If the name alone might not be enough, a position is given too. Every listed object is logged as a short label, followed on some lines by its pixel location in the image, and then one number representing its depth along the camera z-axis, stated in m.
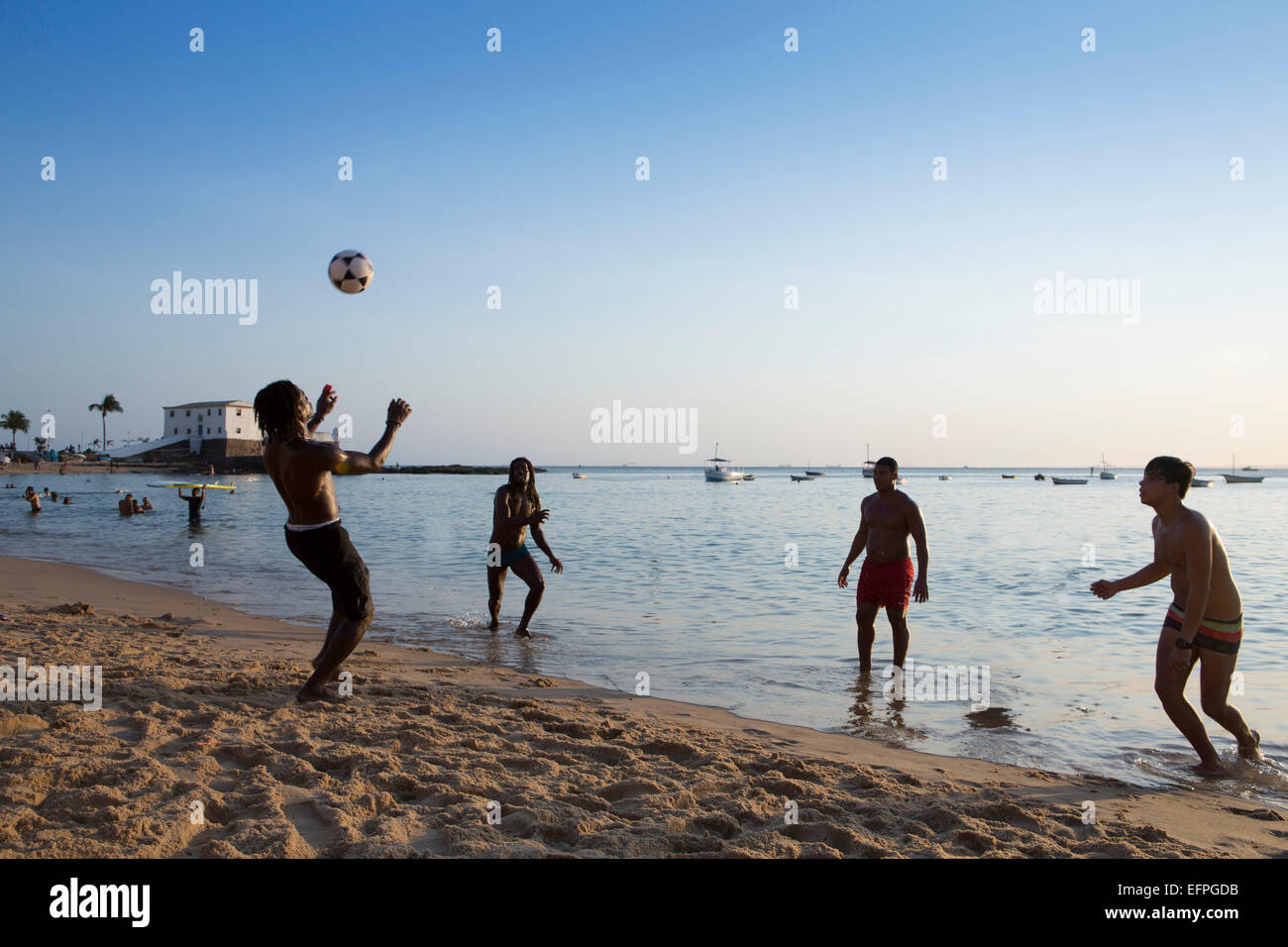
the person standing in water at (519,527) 9.32
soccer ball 8.88
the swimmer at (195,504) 28.73
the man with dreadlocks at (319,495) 4.98
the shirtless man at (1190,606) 4.98
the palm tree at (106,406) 127.81
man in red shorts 7.59
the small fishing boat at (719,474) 103.75
